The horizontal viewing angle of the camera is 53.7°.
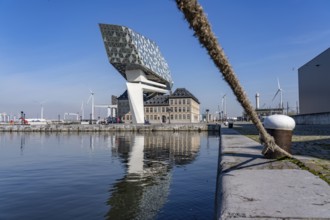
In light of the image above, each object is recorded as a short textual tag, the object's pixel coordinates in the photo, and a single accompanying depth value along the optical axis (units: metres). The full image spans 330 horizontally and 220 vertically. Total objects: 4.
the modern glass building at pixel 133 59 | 81.38
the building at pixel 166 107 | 129.88
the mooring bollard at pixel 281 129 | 8.32
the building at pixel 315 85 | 53.16
